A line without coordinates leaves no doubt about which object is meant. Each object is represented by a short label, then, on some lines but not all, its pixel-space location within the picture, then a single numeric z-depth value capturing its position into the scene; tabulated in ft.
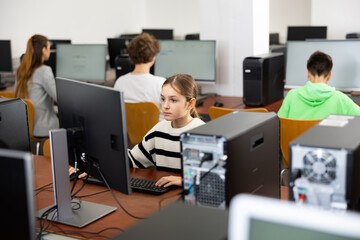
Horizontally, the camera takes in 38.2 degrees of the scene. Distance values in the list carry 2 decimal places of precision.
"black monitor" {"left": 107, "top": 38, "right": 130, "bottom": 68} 19.66
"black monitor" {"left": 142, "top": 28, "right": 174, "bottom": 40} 23.55
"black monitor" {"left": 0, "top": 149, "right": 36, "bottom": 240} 3.65
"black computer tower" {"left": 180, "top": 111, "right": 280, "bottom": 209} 4.72
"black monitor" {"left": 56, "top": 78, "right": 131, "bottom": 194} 5.23
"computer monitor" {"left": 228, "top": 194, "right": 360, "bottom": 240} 2.36
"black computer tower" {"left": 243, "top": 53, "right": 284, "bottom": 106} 12.64
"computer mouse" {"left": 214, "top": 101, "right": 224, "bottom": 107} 12.70
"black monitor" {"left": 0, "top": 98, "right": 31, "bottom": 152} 6.39
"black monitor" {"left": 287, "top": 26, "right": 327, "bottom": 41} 20.65
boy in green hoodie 10.11
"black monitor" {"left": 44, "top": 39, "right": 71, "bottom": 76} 17.39
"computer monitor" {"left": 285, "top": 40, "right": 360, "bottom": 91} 12.55
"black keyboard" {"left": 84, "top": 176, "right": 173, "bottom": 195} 6.40
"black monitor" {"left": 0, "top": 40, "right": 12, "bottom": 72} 17.75
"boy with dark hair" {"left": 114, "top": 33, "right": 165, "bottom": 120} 11.94
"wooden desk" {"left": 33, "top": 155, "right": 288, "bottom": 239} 5.51
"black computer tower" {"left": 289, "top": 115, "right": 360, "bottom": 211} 4.12
